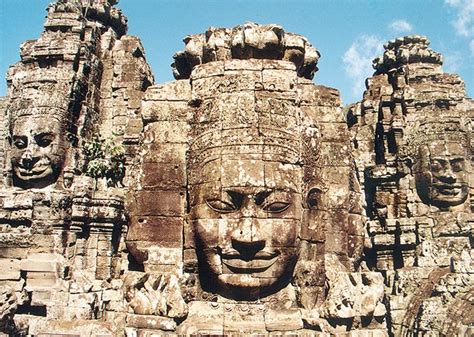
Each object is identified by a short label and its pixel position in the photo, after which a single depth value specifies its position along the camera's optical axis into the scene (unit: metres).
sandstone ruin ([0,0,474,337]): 6.37
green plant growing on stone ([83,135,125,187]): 13.01
